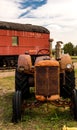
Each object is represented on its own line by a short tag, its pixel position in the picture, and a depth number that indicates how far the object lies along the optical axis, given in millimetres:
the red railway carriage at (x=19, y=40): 9196
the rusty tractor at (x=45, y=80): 2478
